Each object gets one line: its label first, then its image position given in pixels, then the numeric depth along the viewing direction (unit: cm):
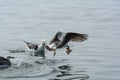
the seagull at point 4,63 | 1591
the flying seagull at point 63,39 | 1658
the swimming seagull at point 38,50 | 1758
